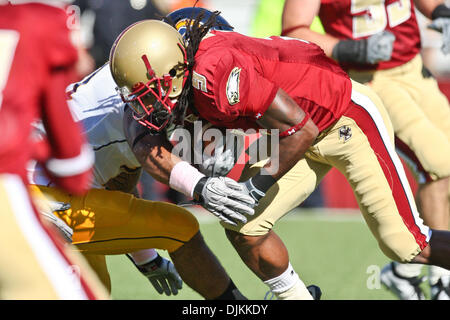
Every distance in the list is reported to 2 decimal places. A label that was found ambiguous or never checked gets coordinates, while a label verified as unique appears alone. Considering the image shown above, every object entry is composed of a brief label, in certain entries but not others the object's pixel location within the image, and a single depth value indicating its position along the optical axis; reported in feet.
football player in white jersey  20.49
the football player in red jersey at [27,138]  12.19
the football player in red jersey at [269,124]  18.79
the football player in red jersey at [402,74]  24.89
